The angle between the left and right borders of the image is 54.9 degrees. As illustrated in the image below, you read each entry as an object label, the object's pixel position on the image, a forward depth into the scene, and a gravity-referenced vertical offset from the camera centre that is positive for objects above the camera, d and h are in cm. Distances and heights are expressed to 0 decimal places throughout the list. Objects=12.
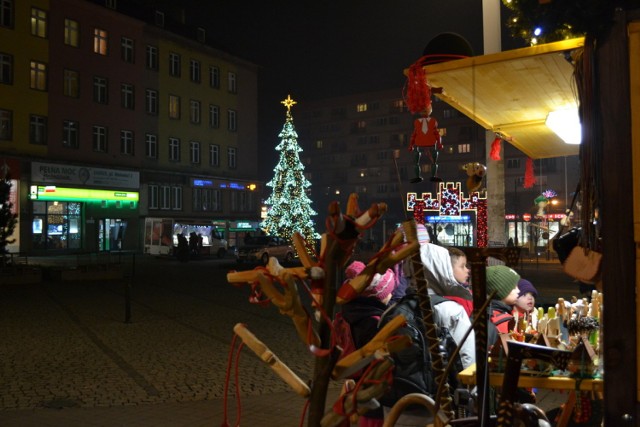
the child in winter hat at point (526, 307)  530 -67
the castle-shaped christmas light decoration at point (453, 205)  941 +71
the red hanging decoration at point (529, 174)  983 +93
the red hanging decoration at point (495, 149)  779 +105
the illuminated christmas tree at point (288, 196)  4756 +293
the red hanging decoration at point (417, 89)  496 +122
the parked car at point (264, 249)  3775 -99
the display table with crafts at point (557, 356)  290 -73
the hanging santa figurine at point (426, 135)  646 +104
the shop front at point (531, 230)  4851 +22
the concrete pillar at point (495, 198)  768 +44
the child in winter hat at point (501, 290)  456 -43
